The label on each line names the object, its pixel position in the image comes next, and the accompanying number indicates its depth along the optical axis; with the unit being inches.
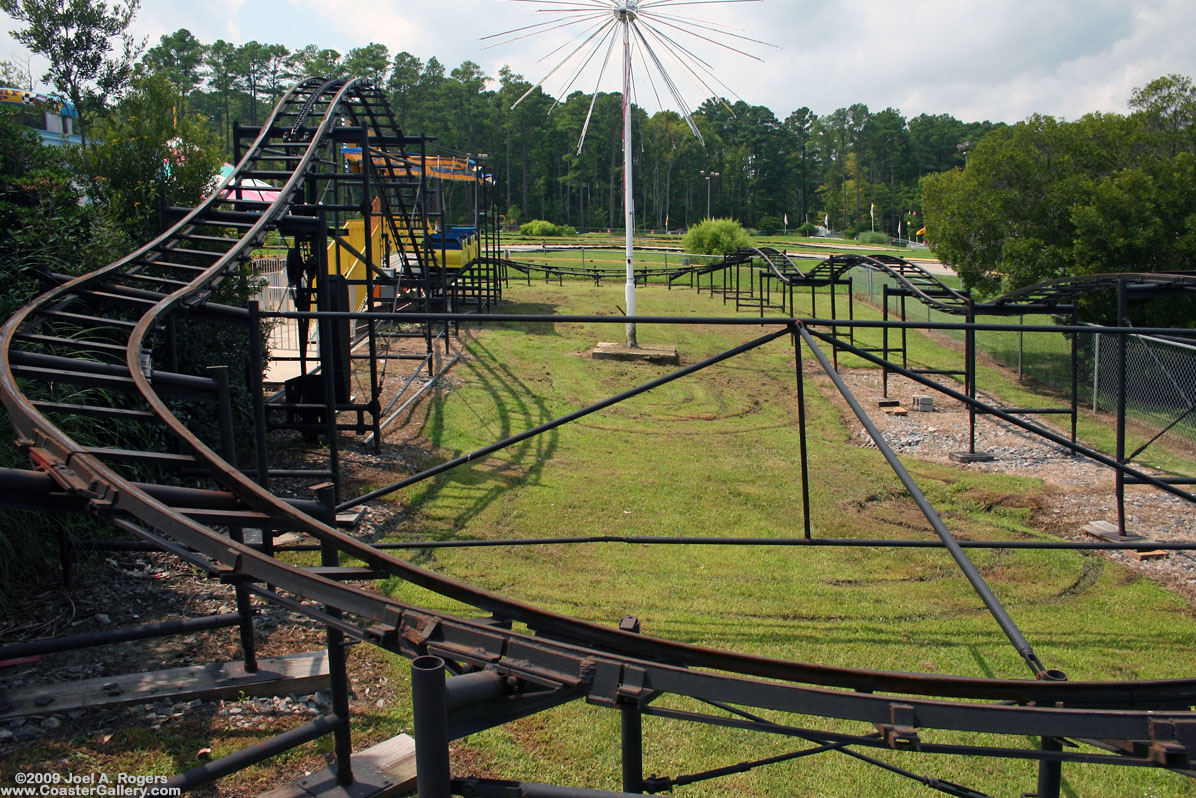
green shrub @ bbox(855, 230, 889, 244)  3152.1
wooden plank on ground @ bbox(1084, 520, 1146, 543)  363.3
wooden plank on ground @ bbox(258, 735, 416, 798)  151.6
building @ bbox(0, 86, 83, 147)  458.4
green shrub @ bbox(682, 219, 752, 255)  1852.9
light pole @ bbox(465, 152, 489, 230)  807.7
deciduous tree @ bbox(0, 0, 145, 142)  652.1
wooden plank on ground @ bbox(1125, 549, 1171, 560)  341.1
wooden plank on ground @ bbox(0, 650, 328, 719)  174.6
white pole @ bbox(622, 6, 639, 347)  824.3
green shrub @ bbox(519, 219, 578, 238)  2874.0
